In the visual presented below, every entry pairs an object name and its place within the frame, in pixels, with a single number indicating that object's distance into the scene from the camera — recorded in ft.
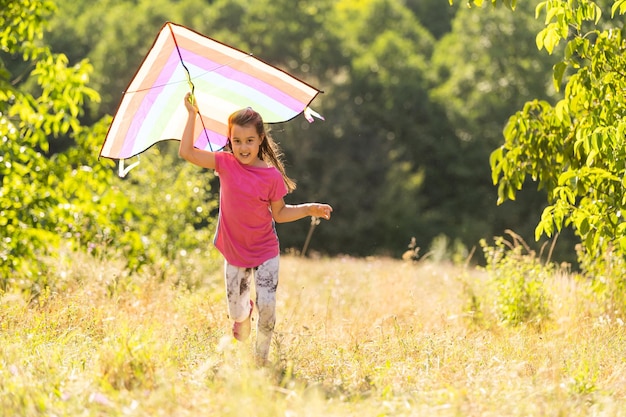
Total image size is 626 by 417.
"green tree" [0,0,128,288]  48.40
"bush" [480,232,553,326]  45.16
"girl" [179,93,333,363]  31.30
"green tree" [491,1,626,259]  35.11
